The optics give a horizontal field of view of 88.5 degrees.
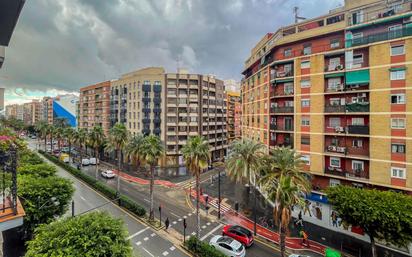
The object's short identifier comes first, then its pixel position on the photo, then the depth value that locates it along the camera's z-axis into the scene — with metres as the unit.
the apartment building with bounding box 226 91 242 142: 98.28
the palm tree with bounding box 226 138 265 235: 25.89
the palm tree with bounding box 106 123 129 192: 36.56
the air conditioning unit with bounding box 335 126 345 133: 27.91
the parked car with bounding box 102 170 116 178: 47.82
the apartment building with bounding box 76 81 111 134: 78.88
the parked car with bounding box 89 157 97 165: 62.00
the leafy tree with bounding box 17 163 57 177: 25.55
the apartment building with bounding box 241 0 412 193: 23.83
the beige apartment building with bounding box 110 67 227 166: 62.97
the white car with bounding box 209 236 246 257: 20.39
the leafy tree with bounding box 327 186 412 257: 18.27
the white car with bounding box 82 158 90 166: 59.43
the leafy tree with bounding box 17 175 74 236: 19.52
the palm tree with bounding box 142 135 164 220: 28.28
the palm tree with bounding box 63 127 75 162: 58.25
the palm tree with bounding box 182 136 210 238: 24.12
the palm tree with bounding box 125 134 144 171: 29.52
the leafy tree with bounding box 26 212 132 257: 10.44
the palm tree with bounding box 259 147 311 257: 17.36
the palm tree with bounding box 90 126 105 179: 46.16
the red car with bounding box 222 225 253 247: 23.00
